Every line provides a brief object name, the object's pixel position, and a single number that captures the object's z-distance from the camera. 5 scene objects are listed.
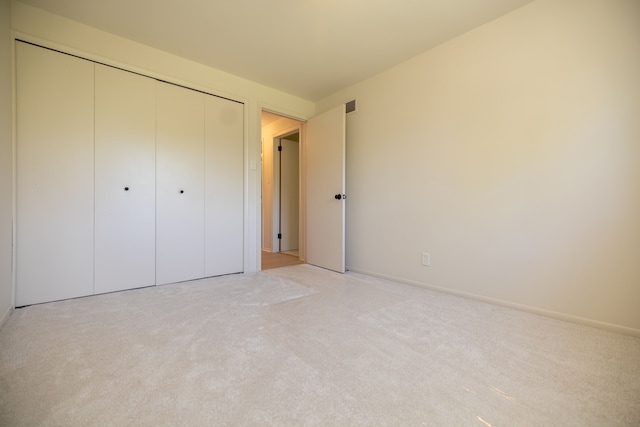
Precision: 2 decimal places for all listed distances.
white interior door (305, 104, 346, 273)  3.35
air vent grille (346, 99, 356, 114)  3.38
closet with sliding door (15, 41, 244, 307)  2.11
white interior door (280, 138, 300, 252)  5.07
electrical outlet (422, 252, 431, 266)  2.68
